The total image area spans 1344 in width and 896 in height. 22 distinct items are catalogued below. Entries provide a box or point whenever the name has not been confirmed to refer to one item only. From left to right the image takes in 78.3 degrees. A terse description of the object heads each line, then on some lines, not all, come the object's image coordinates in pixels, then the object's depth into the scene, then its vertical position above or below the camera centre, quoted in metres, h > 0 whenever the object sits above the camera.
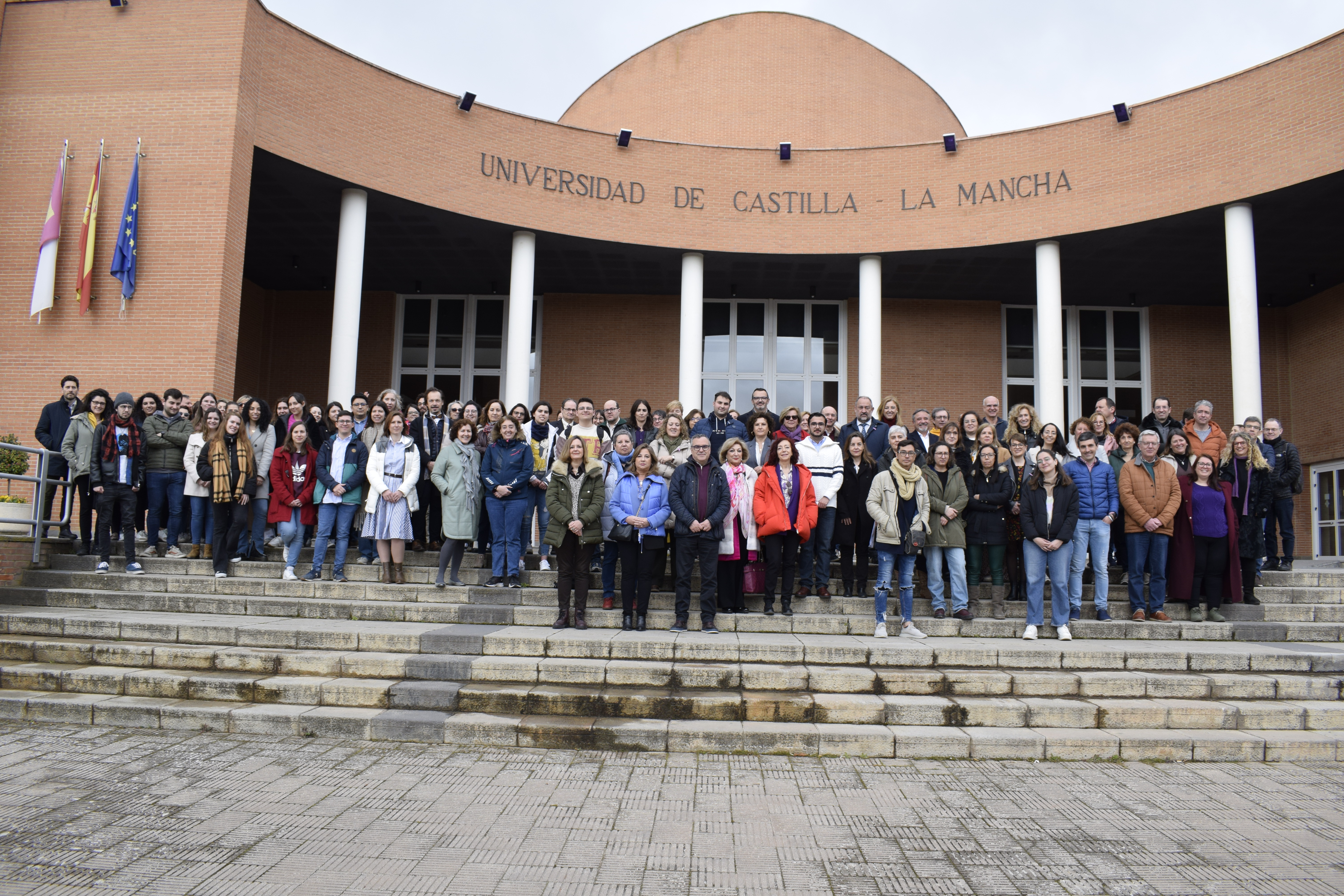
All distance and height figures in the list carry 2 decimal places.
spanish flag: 10.91 +3.50
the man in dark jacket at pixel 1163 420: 9.26 +1.42
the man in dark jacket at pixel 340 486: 8.05 +0.34
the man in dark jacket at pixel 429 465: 8.85 +0.62
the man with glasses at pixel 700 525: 6.90 +0.06
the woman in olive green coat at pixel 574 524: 7.00 +0.03
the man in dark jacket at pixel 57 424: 8.81 +0.94
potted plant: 8.21 +0.09
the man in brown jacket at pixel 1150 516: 7.61 +0.26
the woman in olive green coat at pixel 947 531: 7.37 +0.07
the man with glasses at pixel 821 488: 7.62 +0.44
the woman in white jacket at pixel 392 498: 8.04 +0.24
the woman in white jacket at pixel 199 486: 8.27 +0.30
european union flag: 10.93 +3.39
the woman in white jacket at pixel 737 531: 7.15 +0.01
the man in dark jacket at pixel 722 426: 8.30 +1.07
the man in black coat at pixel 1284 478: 8.55 +0.74
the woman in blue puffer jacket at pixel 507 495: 7.80 +0.30
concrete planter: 8.19 -0.05
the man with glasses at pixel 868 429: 8.79 +1.16
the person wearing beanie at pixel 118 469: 8.03 +0.43
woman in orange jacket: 7.17 +0.19
